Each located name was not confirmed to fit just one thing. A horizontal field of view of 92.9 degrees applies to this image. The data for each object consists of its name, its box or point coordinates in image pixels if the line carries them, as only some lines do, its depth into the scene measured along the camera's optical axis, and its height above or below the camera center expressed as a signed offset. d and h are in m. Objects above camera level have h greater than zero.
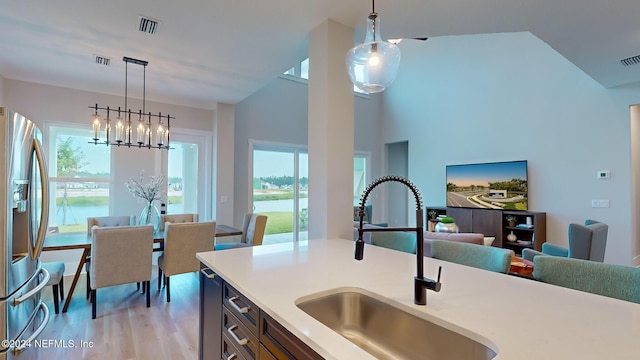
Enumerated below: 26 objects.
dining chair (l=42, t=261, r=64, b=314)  2.93 -0.92
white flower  3.86 -0.07
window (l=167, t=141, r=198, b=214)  5.14 +0.06
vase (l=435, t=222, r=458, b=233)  3.83 -0.55
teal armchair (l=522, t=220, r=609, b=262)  2.99 -0.58
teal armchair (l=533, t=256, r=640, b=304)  1.30 -0.41
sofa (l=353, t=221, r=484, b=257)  2.56 -0.50
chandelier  3.30 +0.70
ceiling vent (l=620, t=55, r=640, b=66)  3.27 +1.38
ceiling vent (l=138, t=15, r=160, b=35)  2.59 +1.39
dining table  2.98 -0.63
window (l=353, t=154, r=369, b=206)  7.45 +0.28
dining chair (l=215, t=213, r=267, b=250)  4.04 -0.67
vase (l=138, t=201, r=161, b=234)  3.82 -0.45
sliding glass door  5.96 -0.14
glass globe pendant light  1.98 +0.83
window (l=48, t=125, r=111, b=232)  4.28 +0.05
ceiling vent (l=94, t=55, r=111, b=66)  3.38 +1.39
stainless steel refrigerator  1.65 -0.30
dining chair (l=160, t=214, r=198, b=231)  4.22 -0.50
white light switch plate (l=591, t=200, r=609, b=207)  4.46 -0.27
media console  4.94 -0.71
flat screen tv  5.30 -0.02
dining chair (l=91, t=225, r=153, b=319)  2.90 -0.73
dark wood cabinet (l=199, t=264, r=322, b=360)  1.04 -0.63
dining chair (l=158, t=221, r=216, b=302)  3.27 -0.69
